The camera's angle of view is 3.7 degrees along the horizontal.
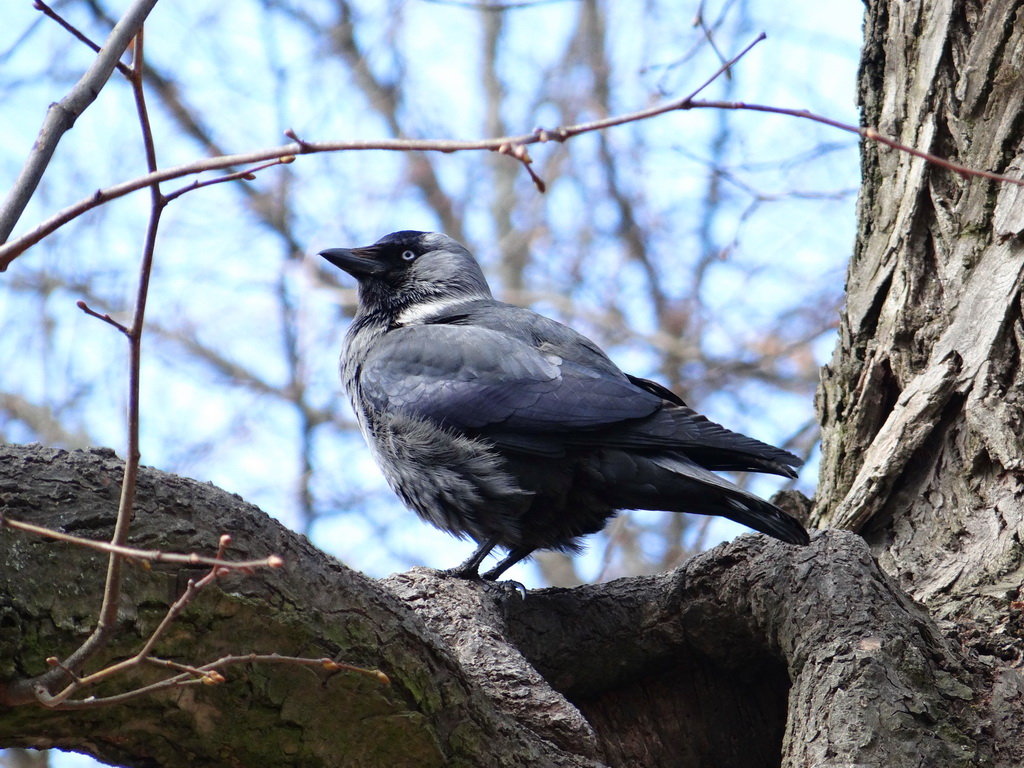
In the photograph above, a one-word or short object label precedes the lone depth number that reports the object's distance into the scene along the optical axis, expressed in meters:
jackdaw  9.86
